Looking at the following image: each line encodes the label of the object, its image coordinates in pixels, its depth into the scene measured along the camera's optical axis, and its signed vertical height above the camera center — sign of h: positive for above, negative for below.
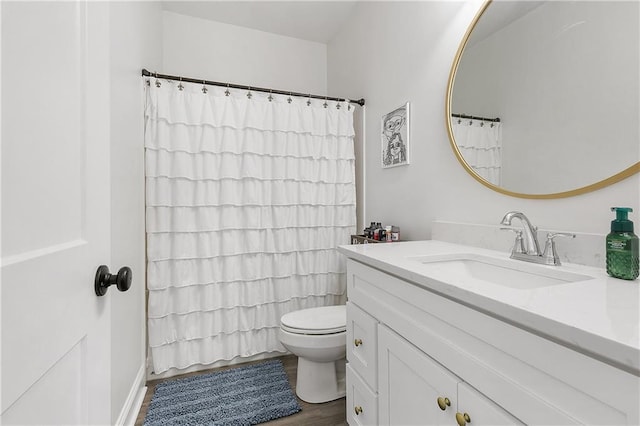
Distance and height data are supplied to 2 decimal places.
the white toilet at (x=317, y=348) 1.58 -0.71
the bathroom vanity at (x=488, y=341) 0.48 -0.27
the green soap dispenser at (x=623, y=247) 0.76 -0.09
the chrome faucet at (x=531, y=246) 0.99 -0.12
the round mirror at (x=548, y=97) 0.90 +0.41
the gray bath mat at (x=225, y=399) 1.55 -1.04
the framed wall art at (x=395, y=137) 1.79 +0.46
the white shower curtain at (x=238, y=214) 1.87 -0.02
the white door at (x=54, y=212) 0.39 +0.00
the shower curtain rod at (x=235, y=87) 1.82 +0.82
